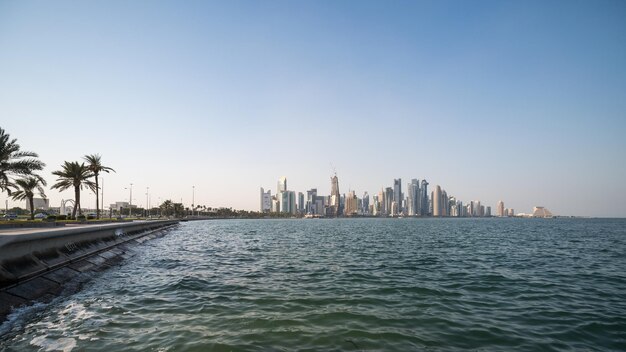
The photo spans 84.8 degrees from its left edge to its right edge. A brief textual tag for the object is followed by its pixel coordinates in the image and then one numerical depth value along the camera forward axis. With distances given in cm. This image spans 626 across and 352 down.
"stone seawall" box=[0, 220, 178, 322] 1295
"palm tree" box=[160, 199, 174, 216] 19325
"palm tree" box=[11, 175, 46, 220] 5143
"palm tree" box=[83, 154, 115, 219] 6775
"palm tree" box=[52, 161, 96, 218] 6031
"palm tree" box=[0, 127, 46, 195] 3769
